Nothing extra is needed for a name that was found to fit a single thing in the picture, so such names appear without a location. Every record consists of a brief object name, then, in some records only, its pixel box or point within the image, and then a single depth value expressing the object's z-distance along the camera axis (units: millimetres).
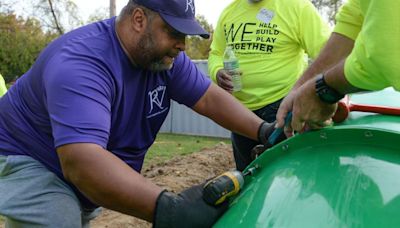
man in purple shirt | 1773
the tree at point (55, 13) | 22531
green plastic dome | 1288
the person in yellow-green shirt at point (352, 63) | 1238
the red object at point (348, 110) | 1783
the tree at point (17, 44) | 21078
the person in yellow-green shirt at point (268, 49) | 3742
